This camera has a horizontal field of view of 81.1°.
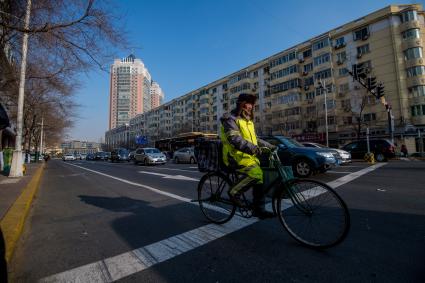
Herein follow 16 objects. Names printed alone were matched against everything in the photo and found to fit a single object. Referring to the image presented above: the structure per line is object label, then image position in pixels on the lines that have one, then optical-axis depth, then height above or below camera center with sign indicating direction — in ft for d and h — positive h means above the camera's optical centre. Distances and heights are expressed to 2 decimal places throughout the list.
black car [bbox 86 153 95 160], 175.73 +1.68
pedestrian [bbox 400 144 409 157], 84.17 -0.17
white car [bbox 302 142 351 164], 39.45 -0.77
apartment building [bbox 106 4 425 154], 113.50 +40.59
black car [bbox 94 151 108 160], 165.51 +1.99
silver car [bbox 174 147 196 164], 72.91 +0.23
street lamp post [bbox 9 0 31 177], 37.55 +3.26
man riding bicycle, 10.12 +0.27
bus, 100.73 +7.21
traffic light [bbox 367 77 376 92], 51.73 +14.45
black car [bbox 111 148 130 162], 114.82 +1.55
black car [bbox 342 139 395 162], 55.98 +0.55
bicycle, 8.72 -2.08
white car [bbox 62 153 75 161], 178.04 +1.95
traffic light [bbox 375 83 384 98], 54.35 +13.16
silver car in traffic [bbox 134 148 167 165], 71.97 +0.36
